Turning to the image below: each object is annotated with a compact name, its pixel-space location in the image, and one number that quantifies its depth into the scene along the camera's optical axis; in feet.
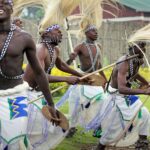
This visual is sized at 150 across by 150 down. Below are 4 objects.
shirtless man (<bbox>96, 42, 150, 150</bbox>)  31.03
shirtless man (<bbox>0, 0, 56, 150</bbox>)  21.68
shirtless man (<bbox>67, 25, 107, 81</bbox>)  39.33
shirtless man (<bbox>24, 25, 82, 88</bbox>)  28.70
